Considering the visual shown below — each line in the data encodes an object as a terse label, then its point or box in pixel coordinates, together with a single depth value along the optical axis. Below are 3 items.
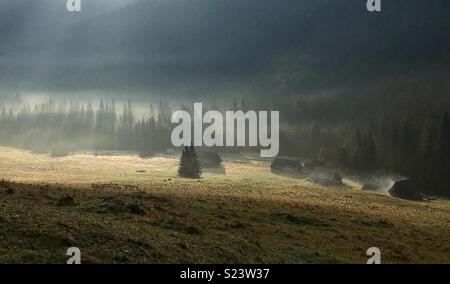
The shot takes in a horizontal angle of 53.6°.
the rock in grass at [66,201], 43.16
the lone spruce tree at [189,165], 121.75
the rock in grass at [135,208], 41.58
